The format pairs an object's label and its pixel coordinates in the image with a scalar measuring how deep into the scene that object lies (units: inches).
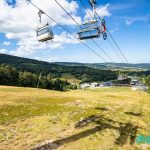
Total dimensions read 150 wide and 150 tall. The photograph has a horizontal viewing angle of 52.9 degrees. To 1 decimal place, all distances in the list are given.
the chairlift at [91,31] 635.6
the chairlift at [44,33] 609.7
